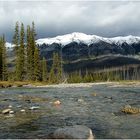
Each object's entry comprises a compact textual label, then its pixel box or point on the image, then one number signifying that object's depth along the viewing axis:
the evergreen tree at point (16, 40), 52.81
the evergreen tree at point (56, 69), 68.26
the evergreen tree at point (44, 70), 64.38
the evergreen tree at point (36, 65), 52.33
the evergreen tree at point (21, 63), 50.62
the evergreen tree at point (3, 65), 51.89
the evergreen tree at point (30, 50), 52.41
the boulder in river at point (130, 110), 14.15
